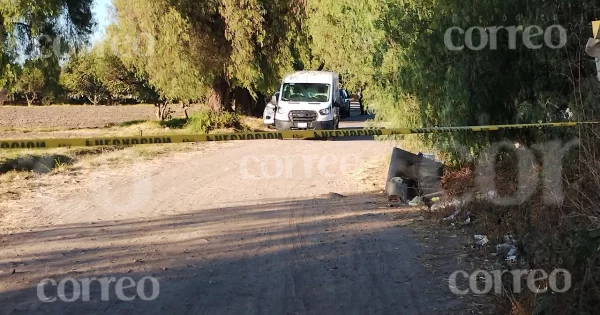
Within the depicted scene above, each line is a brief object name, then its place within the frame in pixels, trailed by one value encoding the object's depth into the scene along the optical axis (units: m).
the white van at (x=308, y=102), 23.61
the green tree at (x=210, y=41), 24.31
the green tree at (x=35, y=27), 27.36
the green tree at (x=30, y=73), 29.72
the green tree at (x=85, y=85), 58.29
